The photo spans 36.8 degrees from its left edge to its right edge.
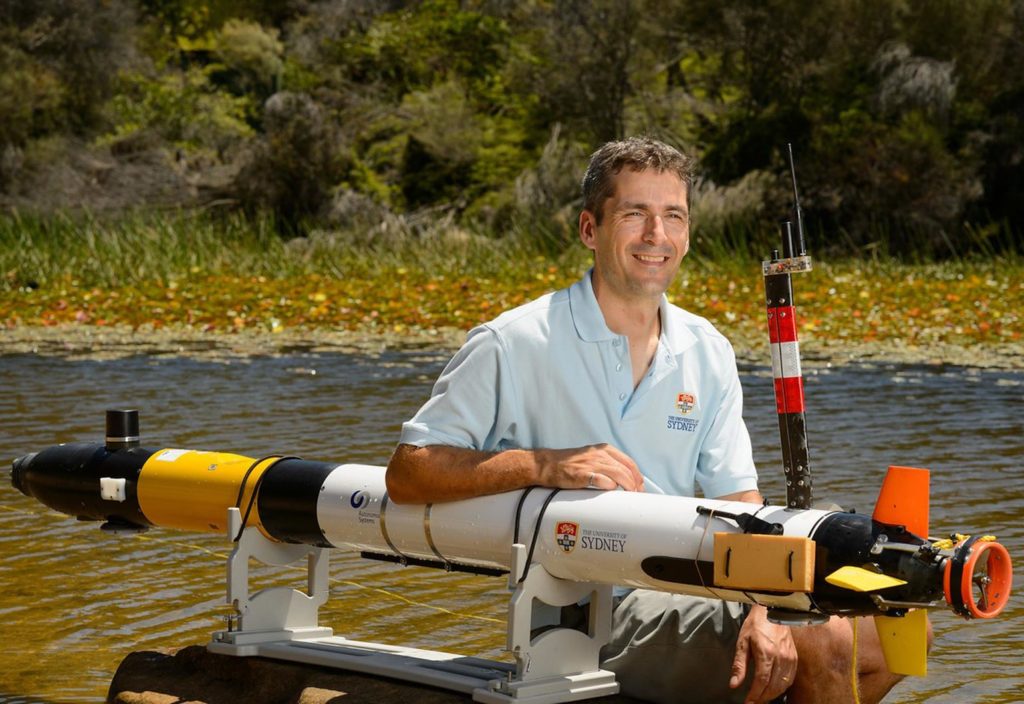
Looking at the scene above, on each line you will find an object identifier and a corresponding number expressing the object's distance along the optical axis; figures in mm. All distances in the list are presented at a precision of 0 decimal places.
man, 3545
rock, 3887
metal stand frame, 3570
